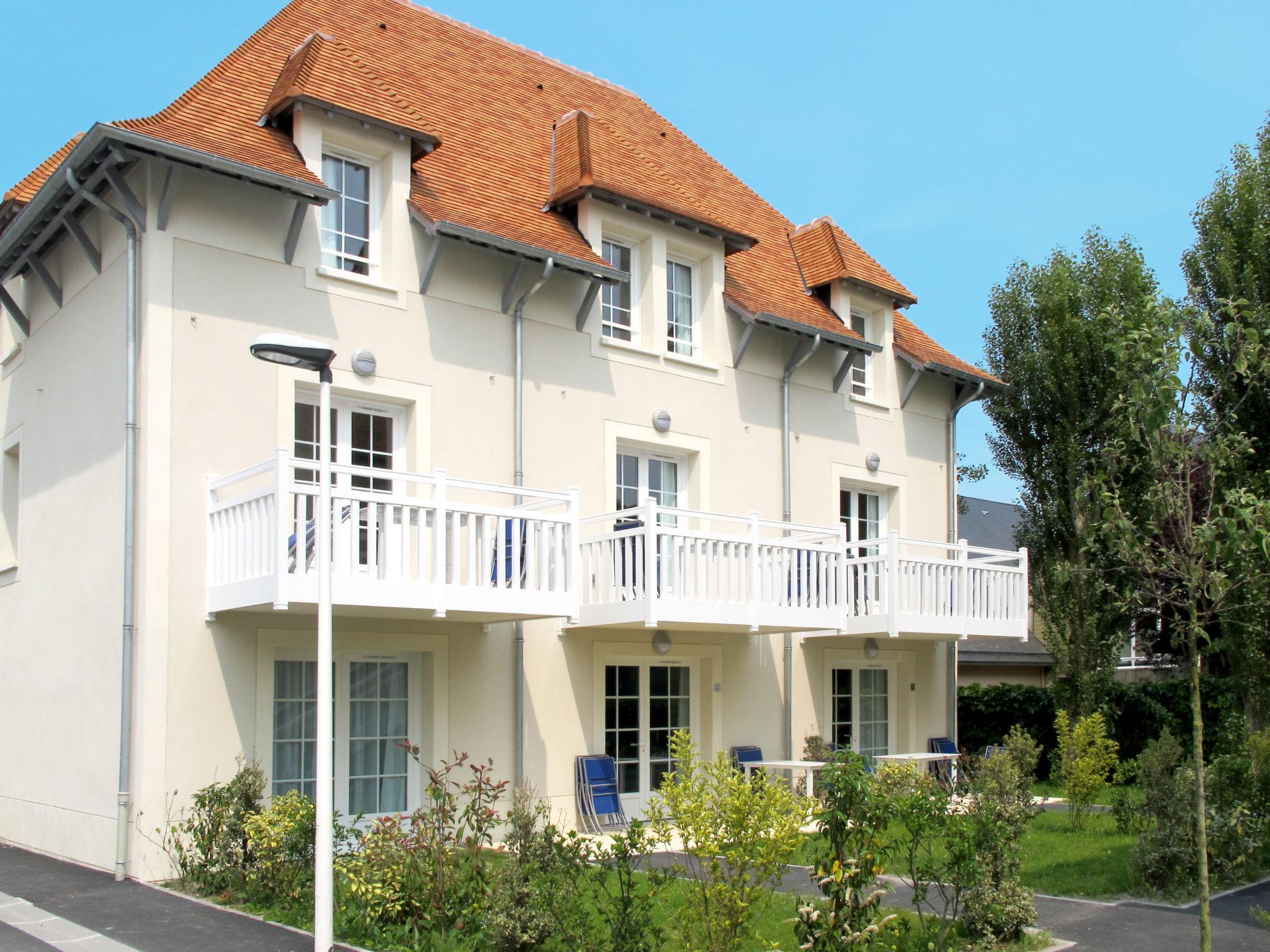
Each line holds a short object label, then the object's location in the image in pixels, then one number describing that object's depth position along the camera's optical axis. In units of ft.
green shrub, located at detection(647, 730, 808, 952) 23.94
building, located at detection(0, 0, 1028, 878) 38.75
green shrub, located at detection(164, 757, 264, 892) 34.47
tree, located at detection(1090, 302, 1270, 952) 25.46
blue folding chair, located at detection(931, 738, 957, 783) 60.65
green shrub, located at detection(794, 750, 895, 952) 23.68
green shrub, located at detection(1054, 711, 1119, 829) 48.49
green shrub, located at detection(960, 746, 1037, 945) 27.94
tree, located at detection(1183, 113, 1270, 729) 52.80
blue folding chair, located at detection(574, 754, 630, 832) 46.80
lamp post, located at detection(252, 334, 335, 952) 25.82
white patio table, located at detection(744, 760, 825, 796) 51.47
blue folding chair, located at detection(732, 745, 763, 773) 53.26
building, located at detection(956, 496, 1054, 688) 100.63
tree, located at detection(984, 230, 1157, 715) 68.33
